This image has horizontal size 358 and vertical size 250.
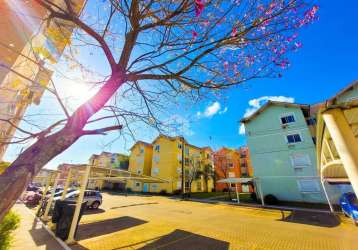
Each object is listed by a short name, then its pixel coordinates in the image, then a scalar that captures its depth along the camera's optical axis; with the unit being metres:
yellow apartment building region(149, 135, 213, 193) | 35.07
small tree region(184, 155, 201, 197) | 35.49
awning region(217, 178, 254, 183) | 19.75
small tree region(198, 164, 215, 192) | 39.28
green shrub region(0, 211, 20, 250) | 4.65
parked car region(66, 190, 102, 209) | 15.97
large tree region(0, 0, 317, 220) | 1.95
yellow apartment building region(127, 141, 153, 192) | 39.62
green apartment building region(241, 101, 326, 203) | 18.24
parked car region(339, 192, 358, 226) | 9.74
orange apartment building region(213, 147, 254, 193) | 44.59
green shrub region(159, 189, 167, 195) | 33.75
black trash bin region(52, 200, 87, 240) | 7.59
